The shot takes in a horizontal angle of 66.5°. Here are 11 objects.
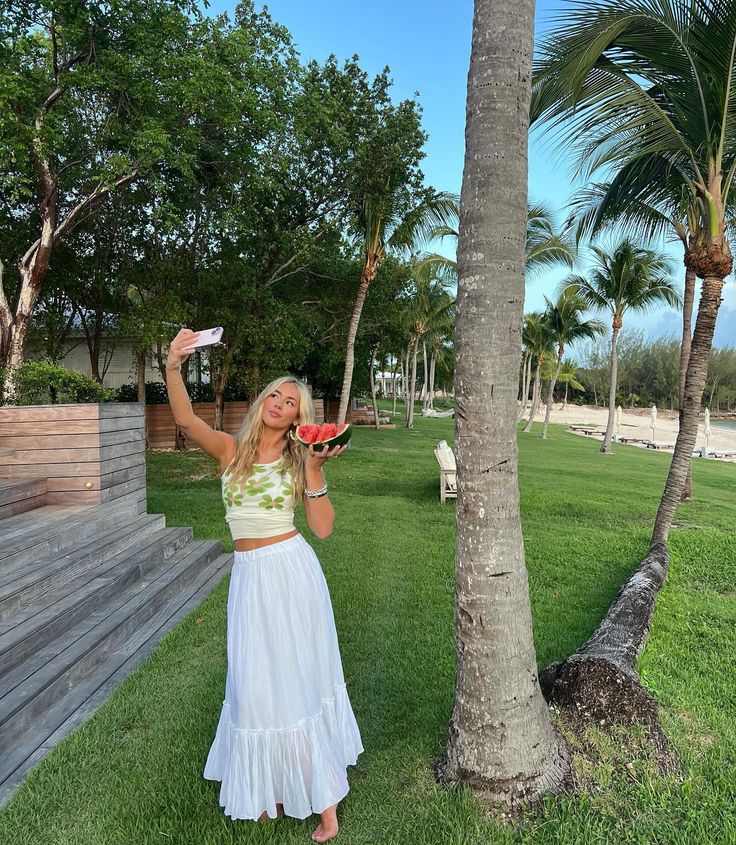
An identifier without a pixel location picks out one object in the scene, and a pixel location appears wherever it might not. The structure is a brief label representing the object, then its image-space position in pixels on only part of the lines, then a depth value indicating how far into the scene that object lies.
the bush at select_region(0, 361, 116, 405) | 6.25
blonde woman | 2.16
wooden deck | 3.13
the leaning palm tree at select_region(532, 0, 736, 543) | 5.30
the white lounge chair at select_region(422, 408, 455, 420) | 43.75
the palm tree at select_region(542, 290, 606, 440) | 27.94
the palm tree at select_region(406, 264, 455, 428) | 27.88
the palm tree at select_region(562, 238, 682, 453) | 20.81
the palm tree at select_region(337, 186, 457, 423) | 14.01
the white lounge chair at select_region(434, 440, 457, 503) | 9.79
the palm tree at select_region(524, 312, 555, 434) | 31.17
